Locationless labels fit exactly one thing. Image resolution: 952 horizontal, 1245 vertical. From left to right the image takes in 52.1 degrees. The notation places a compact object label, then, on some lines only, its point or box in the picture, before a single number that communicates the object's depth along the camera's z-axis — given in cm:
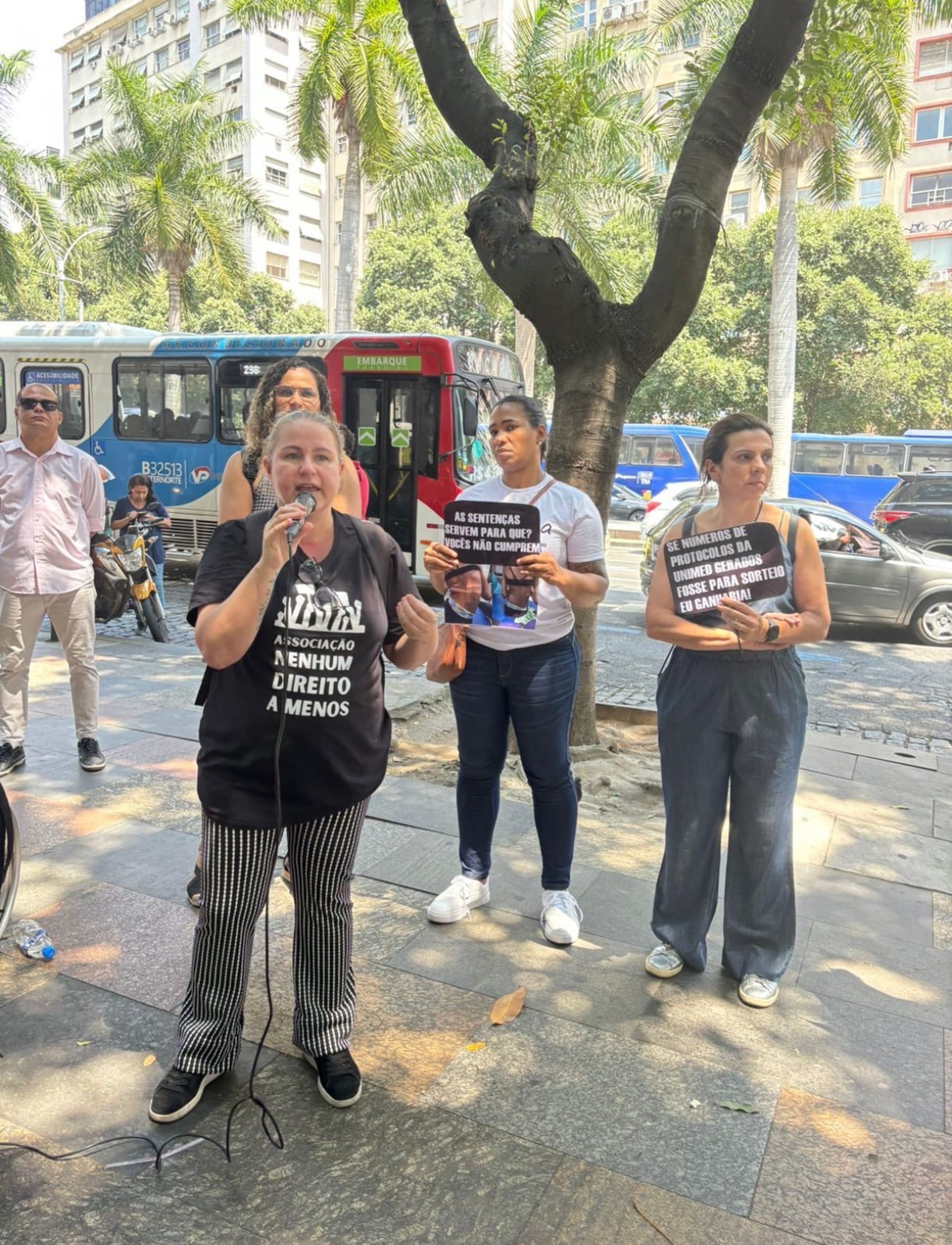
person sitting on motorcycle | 993
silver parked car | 1120
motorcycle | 898
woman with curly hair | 293
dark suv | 1606
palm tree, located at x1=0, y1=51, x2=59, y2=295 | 2458
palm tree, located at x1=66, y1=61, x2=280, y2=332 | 2641
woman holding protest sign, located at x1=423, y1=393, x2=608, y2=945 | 340
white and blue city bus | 1245
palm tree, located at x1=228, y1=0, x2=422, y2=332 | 2031
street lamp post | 2783
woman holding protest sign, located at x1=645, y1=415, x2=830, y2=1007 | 301
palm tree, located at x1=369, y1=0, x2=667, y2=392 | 1900
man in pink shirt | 497
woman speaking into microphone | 228
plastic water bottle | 321
